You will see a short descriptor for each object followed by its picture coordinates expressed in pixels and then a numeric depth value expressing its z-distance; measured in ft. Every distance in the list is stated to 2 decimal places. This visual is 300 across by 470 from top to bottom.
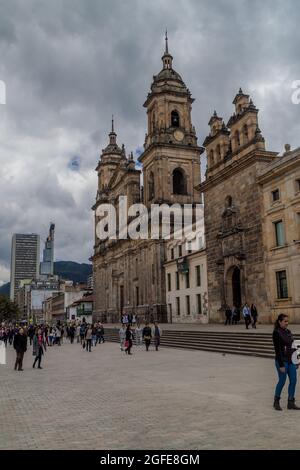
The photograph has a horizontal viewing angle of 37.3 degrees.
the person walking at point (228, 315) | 101.81
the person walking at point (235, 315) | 101.24
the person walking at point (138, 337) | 97.19
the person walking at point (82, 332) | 110.85
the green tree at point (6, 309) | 329.44
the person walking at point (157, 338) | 79.51
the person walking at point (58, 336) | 113.91
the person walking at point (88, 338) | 87.61
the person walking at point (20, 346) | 57.41
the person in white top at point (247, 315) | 81.15
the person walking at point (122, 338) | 87.99
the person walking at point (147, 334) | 82.02
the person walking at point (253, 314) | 83.47
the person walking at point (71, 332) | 126.52
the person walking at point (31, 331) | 117.88
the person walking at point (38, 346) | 58.61
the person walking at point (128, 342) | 75.05
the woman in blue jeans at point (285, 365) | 27.99
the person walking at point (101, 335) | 116.26
